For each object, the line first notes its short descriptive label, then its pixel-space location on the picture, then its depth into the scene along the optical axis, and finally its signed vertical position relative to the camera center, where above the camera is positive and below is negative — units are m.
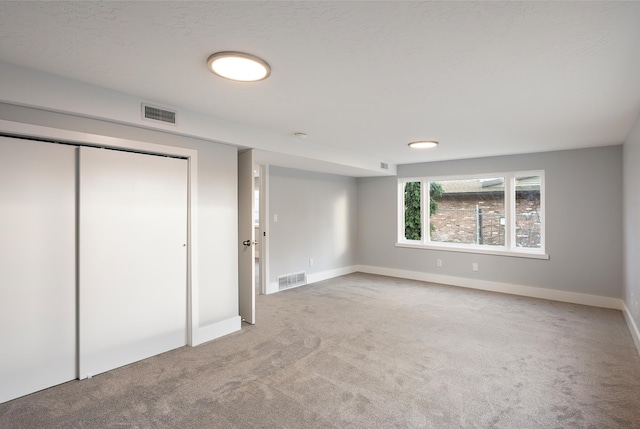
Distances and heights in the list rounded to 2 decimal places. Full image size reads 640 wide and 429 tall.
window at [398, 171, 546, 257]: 5.22 +0.03
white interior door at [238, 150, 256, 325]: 3.83 -0.21
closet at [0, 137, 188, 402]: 2.32 -0.35
